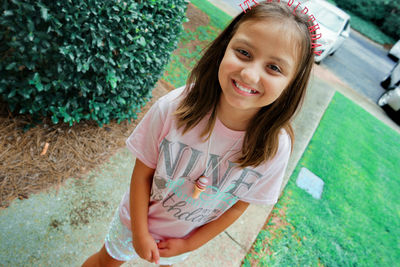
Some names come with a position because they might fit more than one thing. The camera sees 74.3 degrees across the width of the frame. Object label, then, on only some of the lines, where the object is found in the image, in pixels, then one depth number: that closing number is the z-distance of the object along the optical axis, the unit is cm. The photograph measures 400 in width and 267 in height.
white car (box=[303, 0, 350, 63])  903
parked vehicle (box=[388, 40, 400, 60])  1823
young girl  100
